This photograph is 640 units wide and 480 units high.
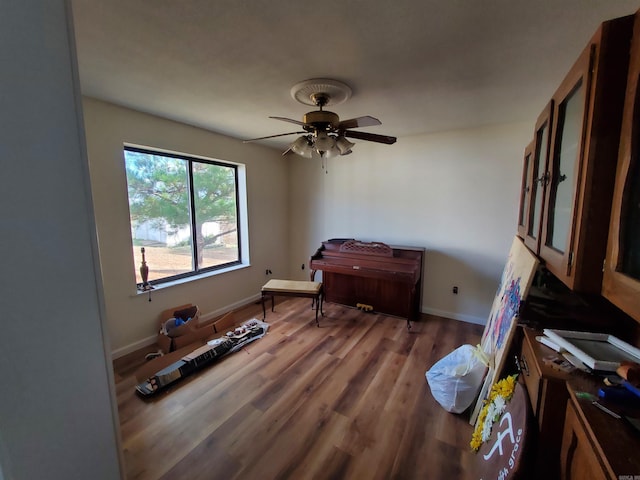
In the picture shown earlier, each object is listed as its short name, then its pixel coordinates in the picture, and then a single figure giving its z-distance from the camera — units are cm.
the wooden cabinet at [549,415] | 101
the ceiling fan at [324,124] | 194
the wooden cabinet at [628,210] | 73
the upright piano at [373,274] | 316
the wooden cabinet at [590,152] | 83
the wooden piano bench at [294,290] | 329
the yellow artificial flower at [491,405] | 137
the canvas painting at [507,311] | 155
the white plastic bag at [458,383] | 188
